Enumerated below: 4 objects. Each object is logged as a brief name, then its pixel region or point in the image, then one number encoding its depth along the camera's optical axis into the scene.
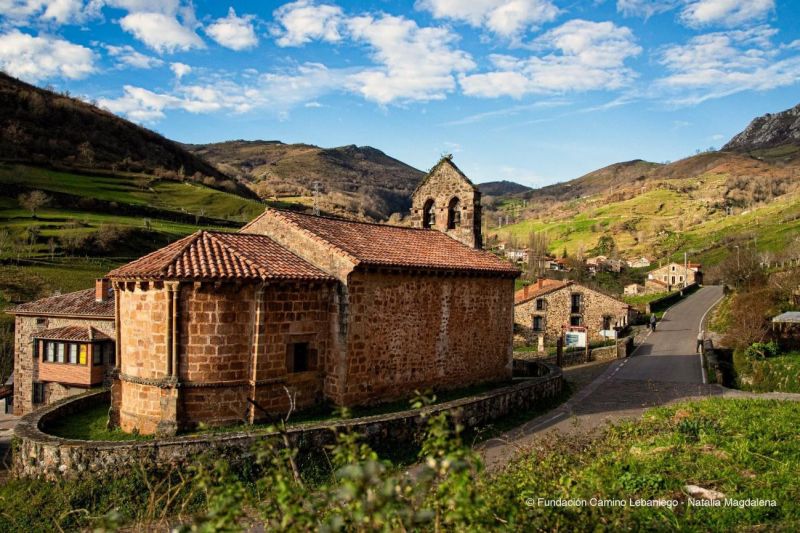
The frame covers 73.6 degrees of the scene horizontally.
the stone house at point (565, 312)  42.81
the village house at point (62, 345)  27.61
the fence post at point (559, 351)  29.36
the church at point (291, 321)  13.91
